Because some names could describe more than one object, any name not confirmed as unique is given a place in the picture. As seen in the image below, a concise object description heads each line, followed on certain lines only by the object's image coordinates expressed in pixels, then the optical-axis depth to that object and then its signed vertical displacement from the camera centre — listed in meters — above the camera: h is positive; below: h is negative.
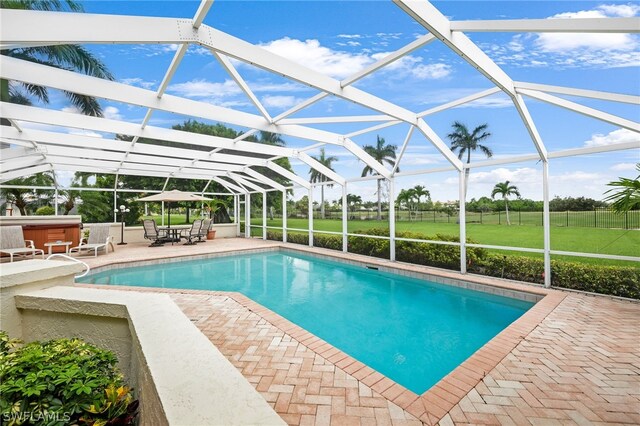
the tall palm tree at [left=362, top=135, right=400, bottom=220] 30.52 +6.18
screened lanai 3.62 +2.21
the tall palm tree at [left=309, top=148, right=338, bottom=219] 31.44 +5.42
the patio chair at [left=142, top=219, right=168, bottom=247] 14.26 -1.03
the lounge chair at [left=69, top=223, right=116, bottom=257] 11.59 -1.00
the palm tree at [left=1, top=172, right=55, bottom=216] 16.06 +1.12
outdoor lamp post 14.75 -0.96
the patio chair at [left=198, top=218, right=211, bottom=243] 15.73 -0.95
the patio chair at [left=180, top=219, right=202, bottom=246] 15.12 -1.09
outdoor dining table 14.93 -1.28
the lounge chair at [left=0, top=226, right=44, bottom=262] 9.36 -0.92
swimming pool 4.59 -2.21
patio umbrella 13.47 +0.70
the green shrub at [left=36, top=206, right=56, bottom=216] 16.97 +0.13
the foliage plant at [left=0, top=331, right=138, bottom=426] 1.80 -1.17
